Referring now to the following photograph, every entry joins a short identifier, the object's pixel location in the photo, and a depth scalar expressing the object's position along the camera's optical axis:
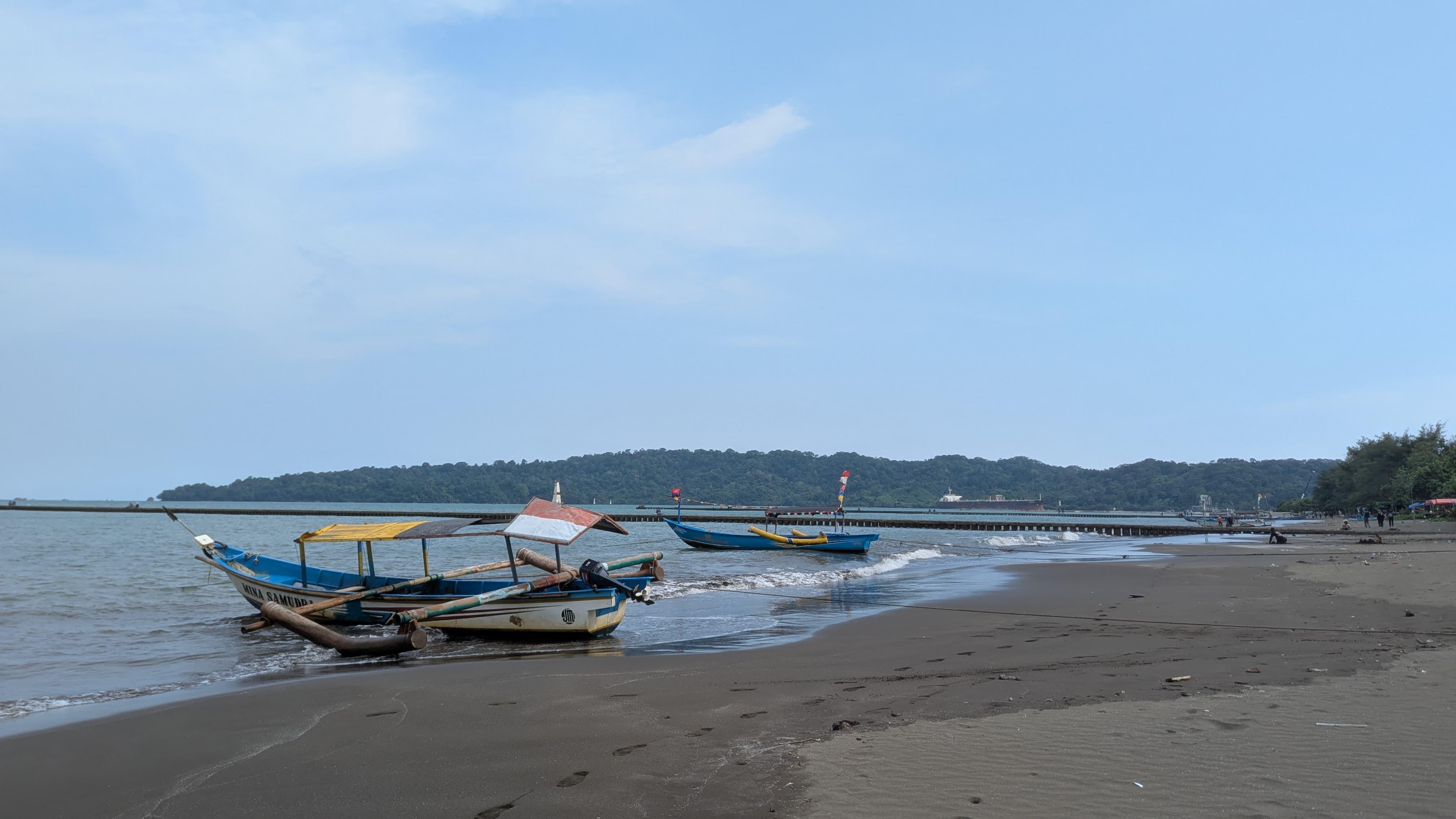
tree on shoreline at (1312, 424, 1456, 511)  74.44
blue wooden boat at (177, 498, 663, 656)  15.45
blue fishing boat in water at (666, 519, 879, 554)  41.38
